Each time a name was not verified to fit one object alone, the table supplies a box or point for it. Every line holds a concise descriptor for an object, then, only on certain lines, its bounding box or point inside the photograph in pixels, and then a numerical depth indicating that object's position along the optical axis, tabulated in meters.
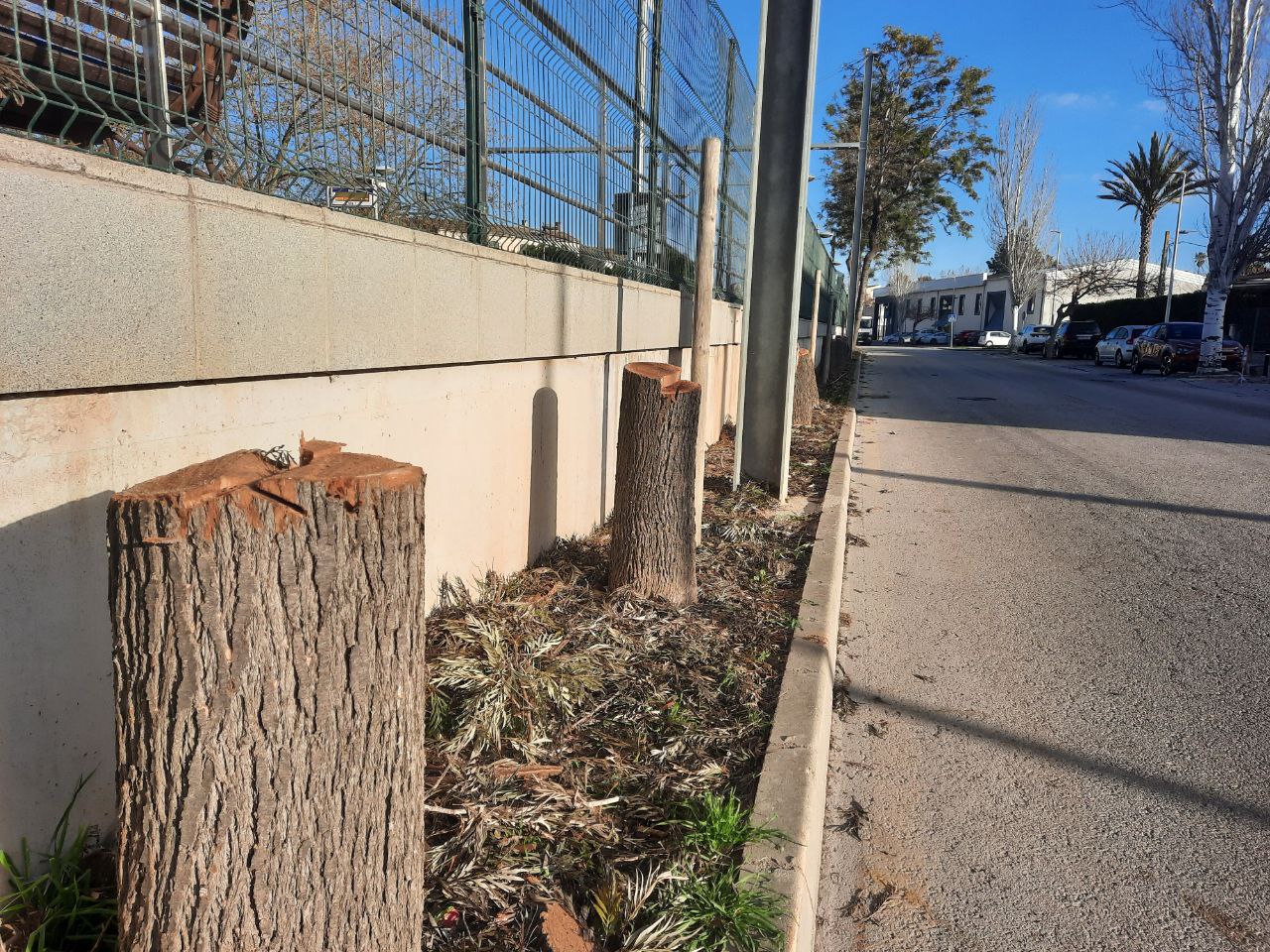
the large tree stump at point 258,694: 1.46
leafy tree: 29.58
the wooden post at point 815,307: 14.21
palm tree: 42.94
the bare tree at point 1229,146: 21.89
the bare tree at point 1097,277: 54.97
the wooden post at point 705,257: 4.91
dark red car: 23.95
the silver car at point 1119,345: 27.91
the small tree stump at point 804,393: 10.59
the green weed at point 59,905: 1.76
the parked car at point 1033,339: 42.25
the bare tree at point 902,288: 89.45
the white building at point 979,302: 62.50
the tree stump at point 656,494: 3.99
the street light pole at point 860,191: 20.48
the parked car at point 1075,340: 36.19
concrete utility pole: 6.11
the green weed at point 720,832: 2.28
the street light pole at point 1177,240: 36.56
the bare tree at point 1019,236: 51.38
